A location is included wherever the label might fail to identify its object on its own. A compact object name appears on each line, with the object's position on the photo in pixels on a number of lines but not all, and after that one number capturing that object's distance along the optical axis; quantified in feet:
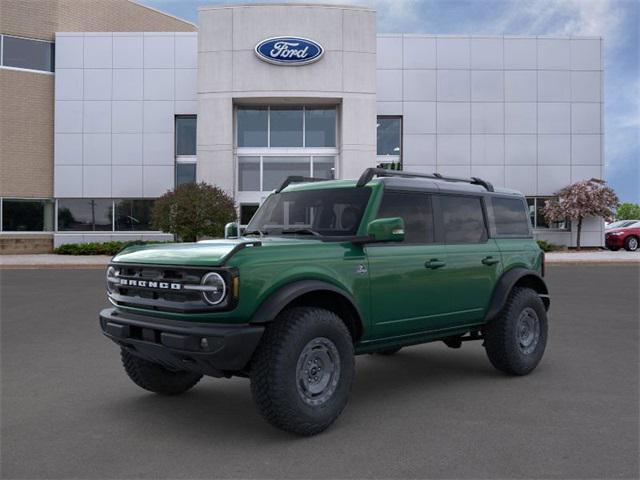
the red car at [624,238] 99.18
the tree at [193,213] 75.31
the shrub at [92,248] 87.15
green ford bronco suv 13.03
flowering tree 92.79
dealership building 93.61
